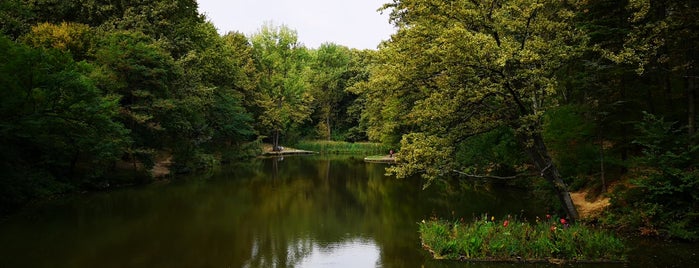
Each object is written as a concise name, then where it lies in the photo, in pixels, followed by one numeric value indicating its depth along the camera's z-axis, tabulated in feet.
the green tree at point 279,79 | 204.44
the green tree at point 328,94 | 248.52
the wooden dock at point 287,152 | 198.39
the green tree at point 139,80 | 91.76
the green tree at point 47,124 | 58.59
